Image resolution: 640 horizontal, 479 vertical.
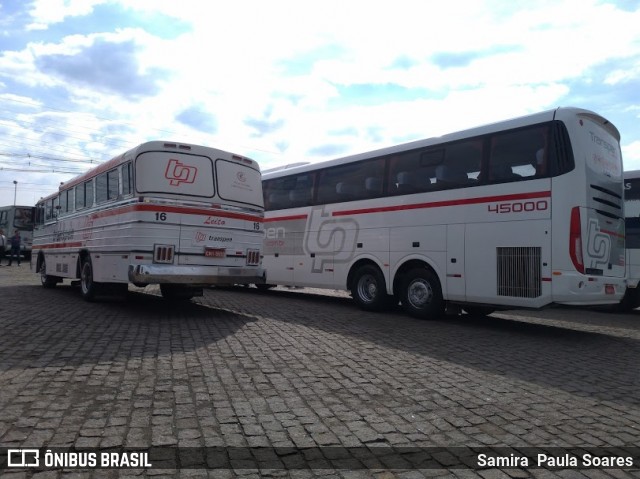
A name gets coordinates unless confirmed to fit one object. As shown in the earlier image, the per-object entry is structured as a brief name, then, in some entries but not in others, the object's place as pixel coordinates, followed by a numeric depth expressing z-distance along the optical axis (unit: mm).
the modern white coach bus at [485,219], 8078
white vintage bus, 8984
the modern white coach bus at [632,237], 12711
